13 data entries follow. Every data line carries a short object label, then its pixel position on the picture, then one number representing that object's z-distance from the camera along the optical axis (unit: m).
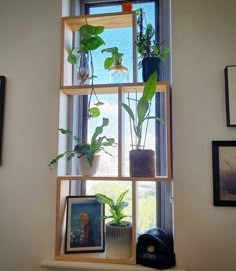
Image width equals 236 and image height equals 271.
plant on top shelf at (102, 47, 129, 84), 1.45
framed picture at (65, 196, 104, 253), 1.42
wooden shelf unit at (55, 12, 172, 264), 1.32
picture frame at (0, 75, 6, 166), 1.51
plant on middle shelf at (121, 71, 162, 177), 1.28
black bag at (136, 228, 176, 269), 1.25
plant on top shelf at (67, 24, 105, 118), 1.38
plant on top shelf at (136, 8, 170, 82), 1.40
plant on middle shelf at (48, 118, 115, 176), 1.36
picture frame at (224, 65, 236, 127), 1.30
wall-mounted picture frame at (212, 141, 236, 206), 1.28
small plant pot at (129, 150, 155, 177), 1.30
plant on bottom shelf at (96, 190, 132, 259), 1.31
